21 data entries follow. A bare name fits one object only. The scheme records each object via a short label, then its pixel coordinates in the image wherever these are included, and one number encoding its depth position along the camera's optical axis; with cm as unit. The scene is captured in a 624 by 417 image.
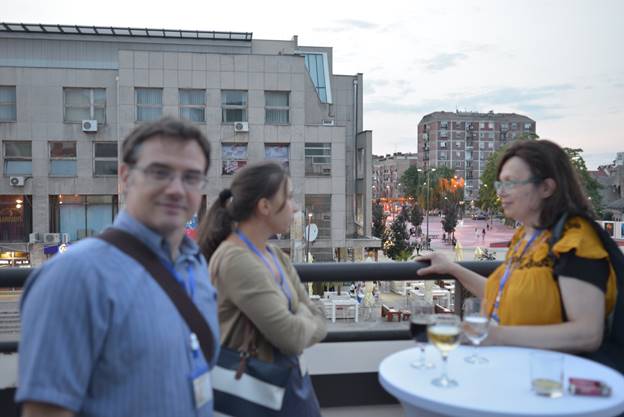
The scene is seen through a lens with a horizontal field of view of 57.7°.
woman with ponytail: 210
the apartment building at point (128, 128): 2967
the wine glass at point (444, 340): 197
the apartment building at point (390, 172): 15475
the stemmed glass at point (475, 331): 211
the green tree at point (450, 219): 5288
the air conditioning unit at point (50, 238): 2988
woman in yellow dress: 222
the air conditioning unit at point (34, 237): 2972
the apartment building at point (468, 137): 13025
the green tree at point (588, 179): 4381
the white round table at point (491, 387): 182
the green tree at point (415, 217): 5142
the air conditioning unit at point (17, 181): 2891
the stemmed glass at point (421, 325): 216
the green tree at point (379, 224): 4509
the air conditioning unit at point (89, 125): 2936
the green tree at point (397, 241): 3759
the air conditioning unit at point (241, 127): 2988
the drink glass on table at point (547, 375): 191
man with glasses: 127
